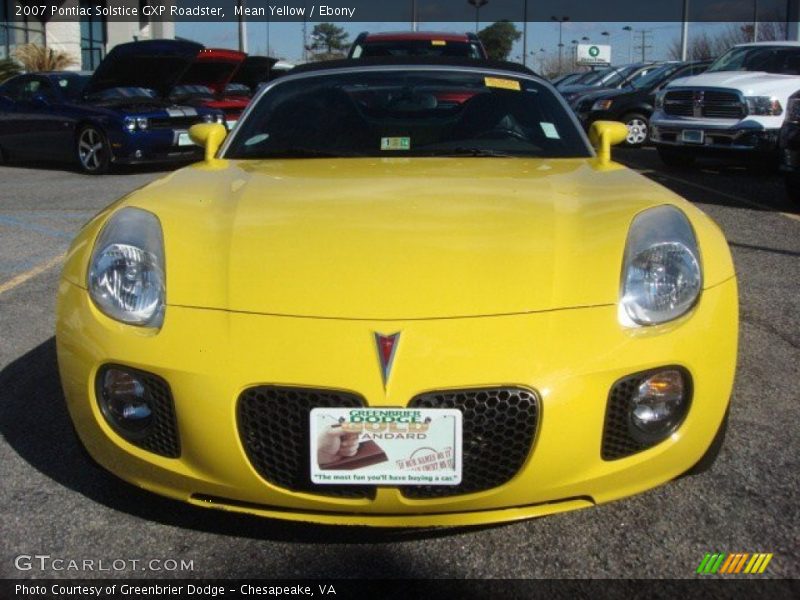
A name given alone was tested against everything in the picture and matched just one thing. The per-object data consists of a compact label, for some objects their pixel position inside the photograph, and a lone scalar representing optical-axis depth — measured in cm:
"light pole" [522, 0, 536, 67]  5738
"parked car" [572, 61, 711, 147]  1517
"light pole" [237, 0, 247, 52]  2942
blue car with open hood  1131
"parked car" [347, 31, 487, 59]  1007
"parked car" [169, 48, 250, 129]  1252
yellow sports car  221
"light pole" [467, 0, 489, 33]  4402
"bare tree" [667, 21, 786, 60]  4938
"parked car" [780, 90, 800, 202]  778
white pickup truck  1076
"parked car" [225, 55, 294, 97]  1461
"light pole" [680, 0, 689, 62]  3472
